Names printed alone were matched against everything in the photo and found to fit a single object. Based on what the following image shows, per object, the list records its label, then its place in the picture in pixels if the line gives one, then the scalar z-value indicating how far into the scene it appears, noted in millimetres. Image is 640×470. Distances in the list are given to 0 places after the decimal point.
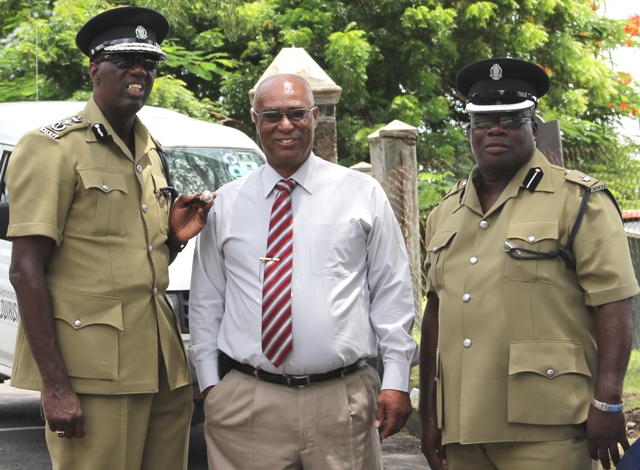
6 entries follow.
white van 6703
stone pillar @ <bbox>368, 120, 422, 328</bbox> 8172
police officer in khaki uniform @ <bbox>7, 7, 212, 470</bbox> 3732
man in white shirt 3818
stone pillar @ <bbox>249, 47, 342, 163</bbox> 7988
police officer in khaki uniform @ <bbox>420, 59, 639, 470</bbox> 3512
